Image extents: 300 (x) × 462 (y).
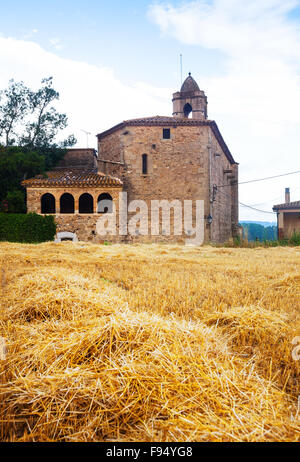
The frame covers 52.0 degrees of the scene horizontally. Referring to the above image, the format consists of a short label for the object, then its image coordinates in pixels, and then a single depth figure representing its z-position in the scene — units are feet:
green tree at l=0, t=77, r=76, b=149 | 73.87
